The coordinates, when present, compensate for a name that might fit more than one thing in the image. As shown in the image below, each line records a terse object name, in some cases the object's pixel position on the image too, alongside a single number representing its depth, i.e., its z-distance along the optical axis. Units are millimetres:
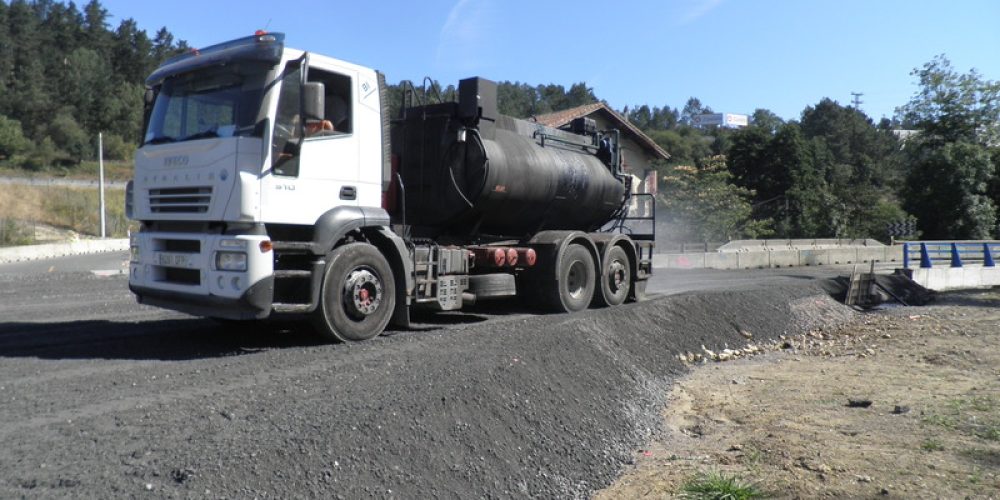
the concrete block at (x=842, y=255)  33188
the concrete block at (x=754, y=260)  28609
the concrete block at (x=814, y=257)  31828
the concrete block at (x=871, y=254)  35094
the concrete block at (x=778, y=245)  32950
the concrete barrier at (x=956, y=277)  21875
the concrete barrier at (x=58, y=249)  24922
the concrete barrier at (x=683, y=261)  27094
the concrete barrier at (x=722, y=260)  27688
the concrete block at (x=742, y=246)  31500
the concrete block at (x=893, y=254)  36322
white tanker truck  6801
